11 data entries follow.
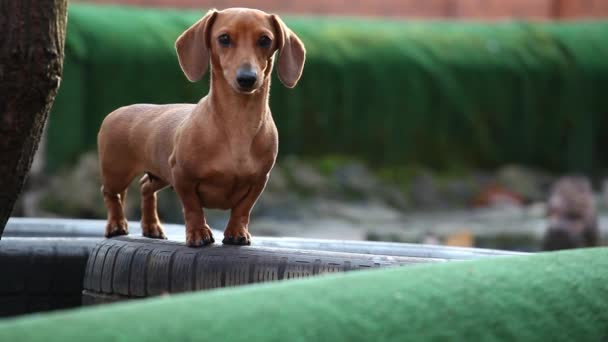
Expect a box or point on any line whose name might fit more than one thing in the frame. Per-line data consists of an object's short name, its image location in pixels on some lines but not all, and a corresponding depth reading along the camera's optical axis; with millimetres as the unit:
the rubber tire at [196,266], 5285
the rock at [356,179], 19713
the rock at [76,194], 16503
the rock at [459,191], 20611
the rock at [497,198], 20386
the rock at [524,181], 21325
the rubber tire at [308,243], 7089
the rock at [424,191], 20298
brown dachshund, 5313
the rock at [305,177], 19185
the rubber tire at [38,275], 6376
